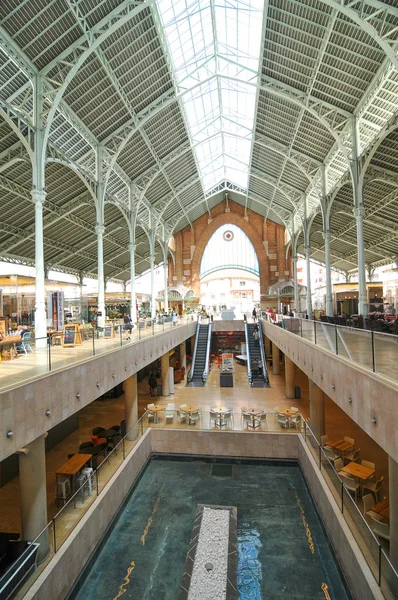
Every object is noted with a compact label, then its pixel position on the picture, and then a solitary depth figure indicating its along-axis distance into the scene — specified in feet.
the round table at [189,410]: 54.60
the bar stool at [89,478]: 33.32
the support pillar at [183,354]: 98.53
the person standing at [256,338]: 99.35
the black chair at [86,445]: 44.51
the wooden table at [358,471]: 34.37
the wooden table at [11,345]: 30.71
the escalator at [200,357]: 86.53
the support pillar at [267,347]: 117.89
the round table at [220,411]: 53.21
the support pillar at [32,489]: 25.39
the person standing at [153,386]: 77.09
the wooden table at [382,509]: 28.30
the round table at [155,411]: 55.83
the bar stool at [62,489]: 33.85
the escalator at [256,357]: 82.17
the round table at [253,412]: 52.03
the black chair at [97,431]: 50.30
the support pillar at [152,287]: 101.39
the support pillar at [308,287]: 95.24
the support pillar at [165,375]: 76.02
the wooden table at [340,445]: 41.83
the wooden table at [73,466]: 35.35
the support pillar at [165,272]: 125.81
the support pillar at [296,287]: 123.54
